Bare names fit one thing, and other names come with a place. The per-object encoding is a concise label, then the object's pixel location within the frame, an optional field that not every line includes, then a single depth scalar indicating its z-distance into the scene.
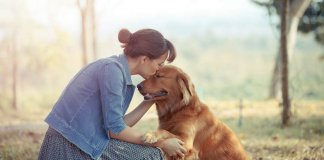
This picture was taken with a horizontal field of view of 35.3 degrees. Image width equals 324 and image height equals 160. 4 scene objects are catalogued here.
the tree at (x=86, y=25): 13.38
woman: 3.49
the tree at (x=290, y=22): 12.32
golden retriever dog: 4.33
